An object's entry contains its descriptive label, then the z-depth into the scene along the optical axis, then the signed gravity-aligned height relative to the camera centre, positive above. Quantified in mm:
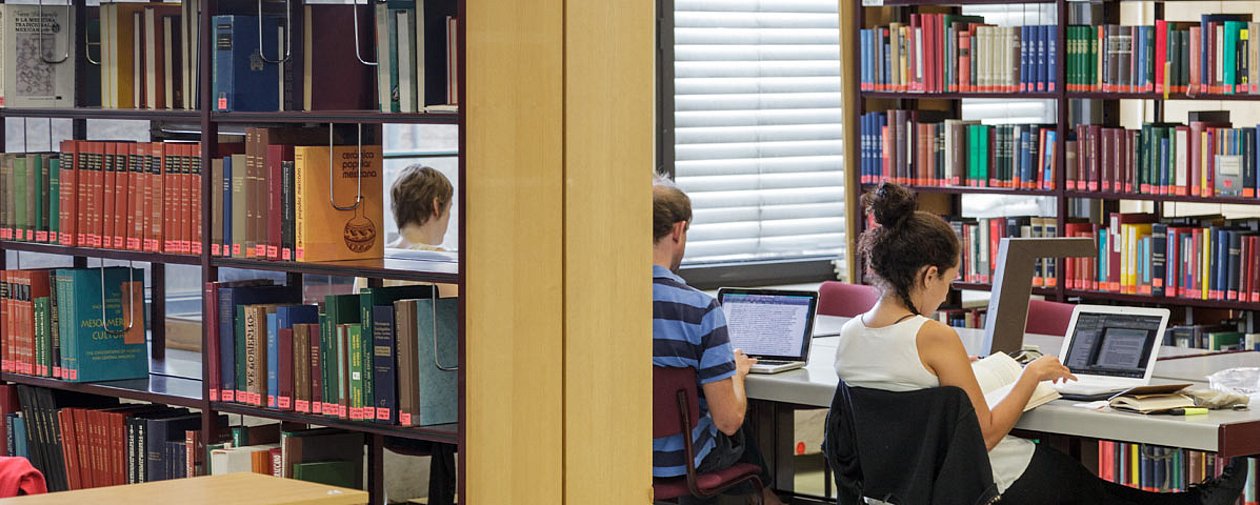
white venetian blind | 7105 +376
